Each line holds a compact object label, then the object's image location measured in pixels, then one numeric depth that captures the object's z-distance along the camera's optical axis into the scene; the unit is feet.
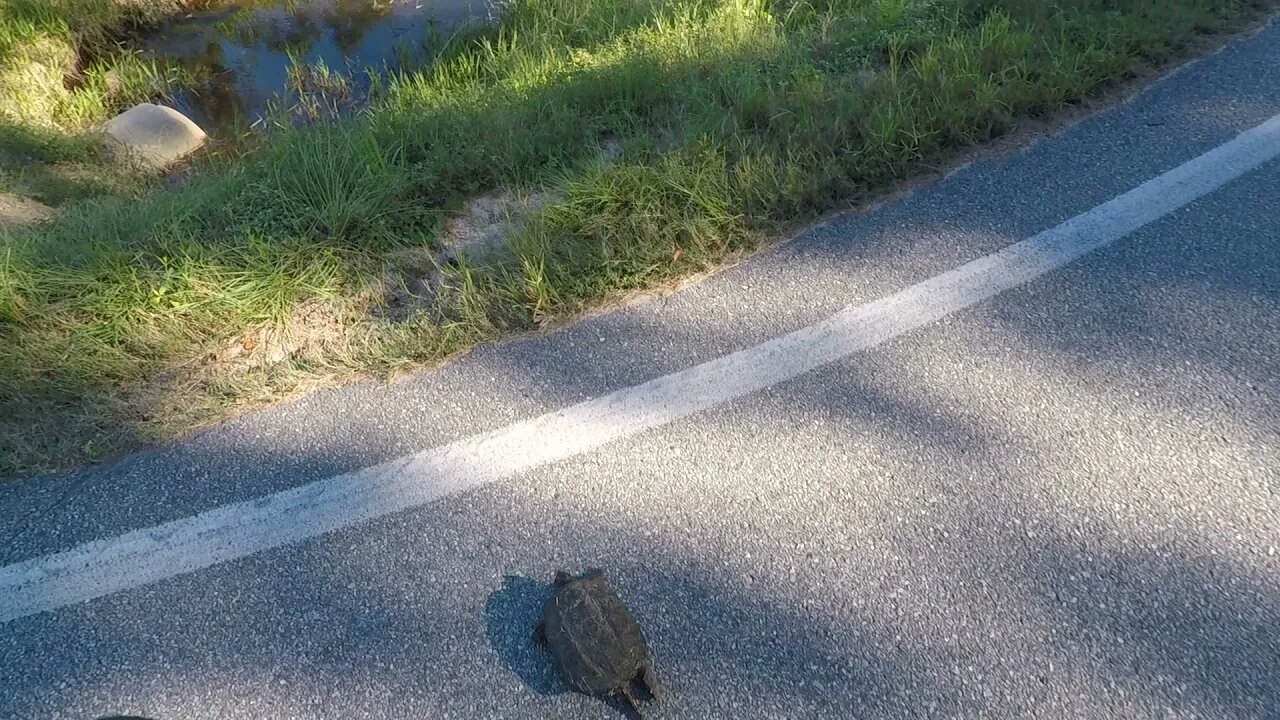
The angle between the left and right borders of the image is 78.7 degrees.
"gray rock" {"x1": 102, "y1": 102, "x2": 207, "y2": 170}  18.20
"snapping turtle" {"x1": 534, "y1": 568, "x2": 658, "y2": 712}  6.48
